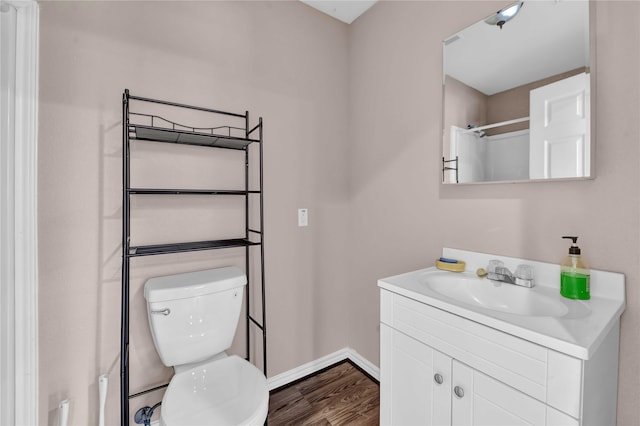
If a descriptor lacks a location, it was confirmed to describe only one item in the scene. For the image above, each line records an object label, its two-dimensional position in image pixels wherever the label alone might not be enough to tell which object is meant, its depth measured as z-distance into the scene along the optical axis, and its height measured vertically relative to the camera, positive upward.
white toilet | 1.10 -0.66
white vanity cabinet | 0.76 -0.51
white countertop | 0.75 -0.31
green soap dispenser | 1.01 -0.22
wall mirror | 1.06 +0.50
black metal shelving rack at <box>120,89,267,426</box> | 1.22 +0.12
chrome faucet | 1.16 -0.25
